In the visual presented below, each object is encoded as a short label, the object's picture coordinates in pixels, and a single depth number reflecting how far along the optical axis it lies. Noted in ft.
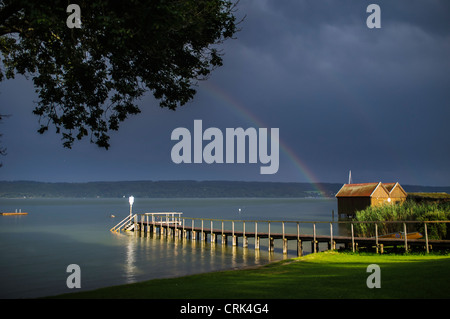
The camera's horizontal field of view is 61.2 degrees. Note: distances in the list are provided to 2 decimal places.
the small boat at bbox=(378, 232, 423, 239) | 83.87
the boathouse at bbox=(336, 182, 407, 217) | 211.00
